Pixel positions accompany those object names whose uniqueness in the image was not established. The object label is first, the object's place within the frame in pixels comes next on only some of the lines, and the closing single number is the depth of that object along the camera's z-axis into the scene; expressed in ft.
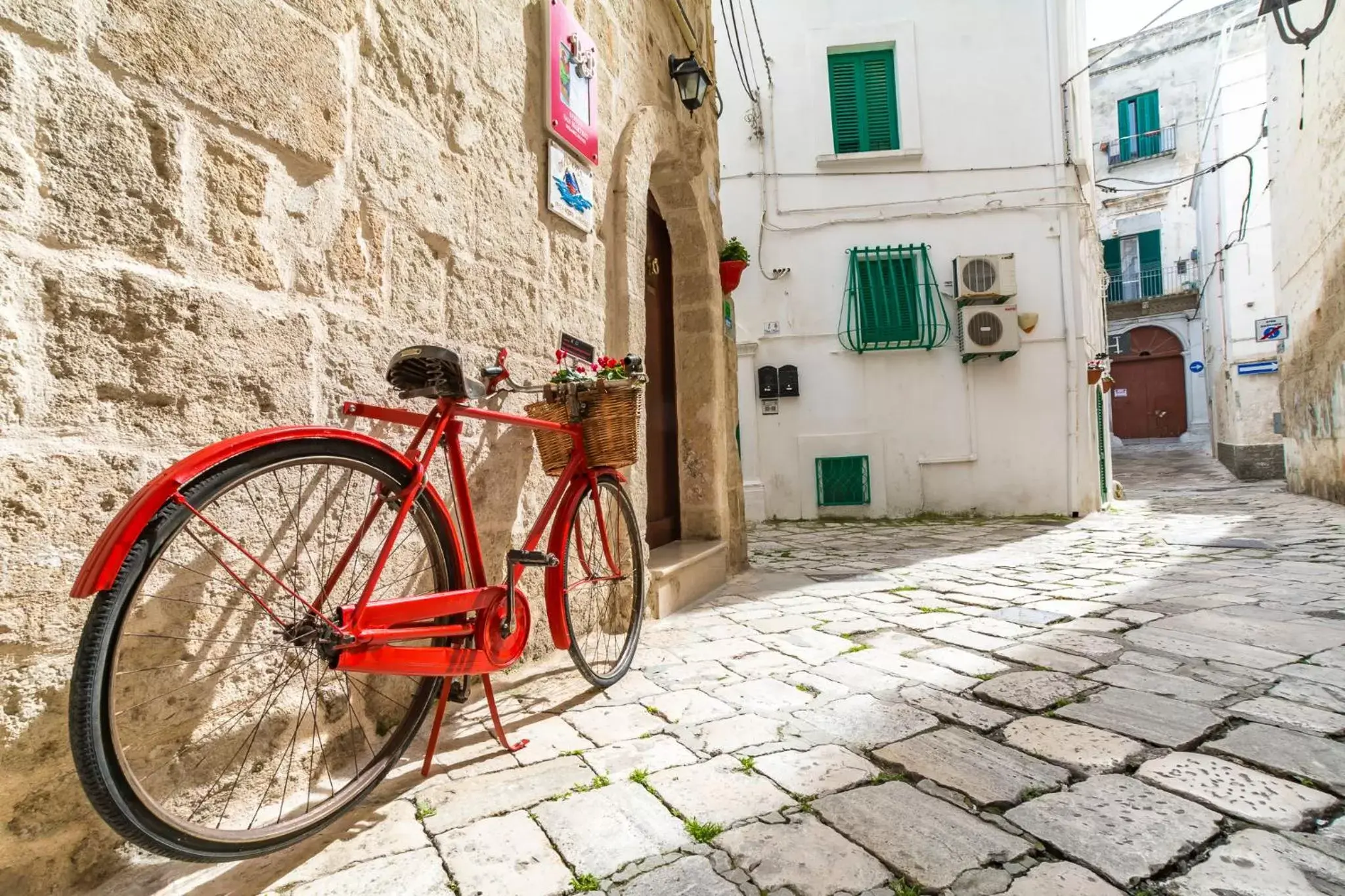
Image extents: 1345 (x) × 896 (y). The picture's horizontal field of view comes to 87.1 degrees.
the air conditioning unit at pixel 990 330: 25.90
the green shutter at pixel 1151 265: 66.90
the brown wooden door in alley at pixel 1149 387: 67.36
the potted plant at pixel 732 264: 16.62
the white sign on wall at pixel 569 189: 9.00
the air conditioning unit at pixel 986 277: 26.20
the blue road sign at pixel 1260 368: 43.80
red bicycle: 3.76
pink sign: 8.95
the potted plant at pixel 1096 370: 27.94
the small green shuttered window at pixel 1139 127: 65.16
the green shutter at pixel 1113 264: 69.41
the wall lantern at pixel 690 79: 13.47
